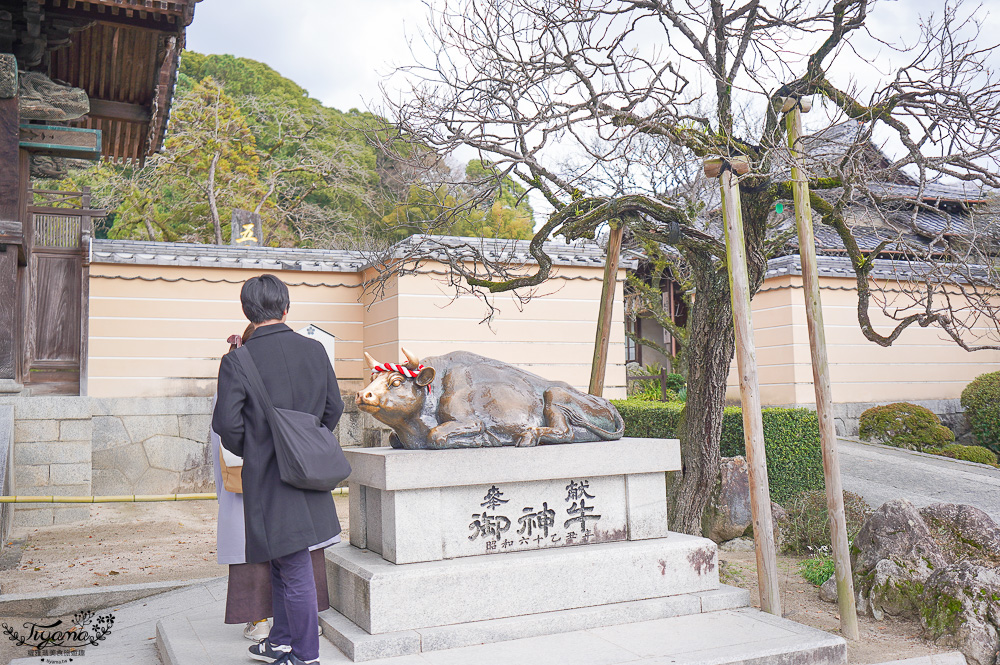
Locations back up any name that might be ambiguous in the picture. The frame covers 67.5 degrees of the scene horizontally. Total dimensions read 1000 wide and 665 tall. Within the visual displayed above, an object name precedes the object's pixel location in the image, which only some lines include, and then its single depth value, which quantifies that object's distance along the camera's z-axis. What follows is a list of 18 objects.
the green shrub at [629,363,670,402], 14.93
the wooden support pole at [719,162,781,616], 4.65
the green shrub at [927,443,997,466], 10.47
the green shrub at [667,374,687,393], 14.34
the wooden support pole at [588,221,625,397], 6.05
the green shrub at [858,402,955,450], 11.11
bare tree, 5.14
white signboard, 9.27
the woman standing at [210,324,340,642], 3.94
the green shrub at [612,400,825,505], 8.64
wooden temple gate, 9.12
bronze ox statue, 4.49
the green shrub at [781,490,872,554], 7.14
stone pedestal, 4.02
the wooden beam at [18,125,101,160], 7.97
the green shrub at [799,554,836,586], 6.14
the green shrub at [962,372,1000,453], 11.53
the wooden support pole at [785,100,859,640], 4.68
